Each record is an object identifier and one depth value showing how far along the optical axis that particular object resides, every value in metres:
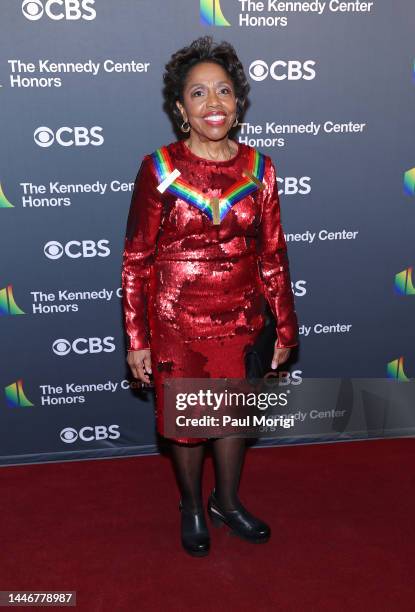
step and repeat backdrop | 2.82
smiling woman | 2.19
